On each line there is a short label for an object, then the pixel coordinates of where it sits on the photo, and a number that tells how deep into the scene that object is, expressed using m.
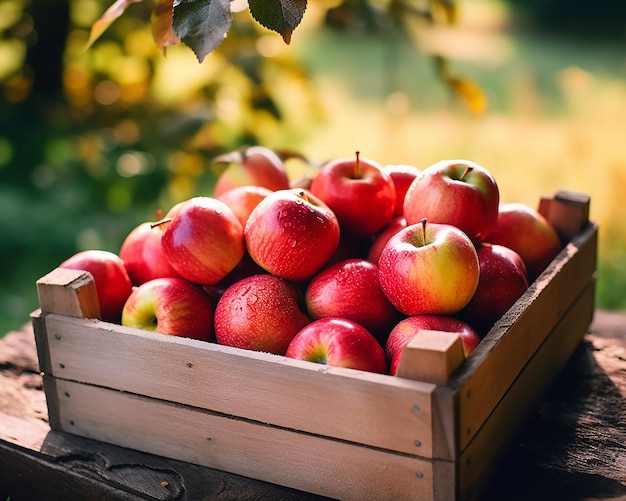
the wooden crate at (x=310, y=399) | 1.02
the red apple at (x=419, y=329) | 1.08
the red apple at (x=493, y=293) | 1.14
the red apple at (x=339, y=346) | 1.07
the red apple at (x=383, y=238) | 1.21
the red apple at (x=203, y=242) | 1.16
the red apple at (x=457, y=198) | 1.17
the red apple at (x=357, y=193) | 1.21
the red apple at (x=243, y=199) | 1.22
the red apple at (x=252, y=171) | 1.29
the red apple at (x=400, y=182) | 1.27
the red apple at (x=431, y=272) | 1.10
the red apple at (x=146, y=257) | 1.22
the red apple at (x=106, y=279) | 1.20
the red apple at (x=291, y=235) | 1.14
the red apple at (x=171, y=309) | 1.14
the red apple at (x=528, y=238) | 1.23
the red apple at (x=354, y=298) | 1.13
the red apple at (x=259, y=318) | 1.12
